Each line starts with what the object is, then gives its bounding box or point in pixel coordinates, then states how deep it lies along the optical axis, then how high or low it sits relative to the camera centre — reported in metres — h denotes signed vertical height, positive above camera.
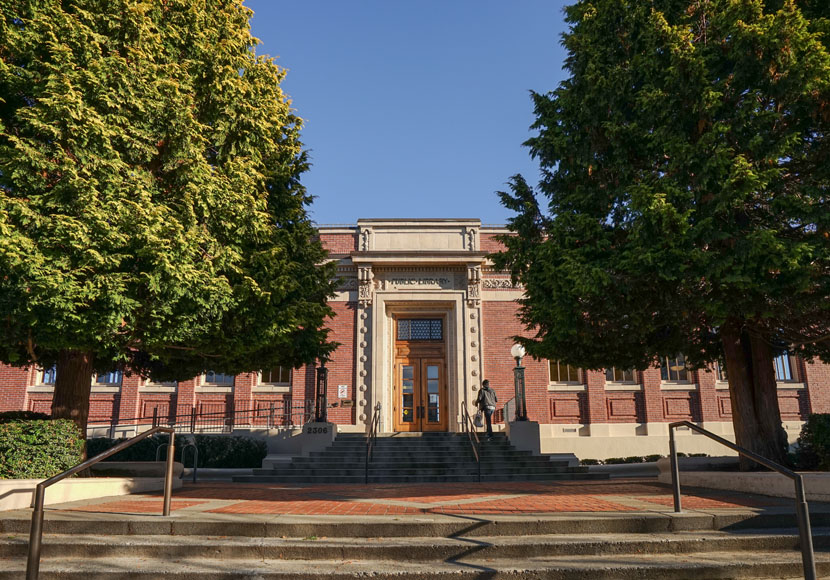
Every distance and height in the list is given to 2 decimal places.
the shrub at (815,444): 9.23 -0.75
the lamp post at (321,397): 15.12 +0.14
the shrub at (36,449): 7.63 -0.59
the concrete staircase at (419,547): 4.78 -1.33
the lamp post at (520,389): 14.77 +0.30
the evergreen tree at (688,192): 7.90 +3.08
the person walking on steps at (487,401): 14.70 +0.00
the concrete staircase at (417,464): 12.28 -1.40
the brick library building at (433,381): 17.97 +0.65
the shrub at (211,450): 14.82 -1.20
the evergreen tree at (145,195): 7.59 +3.05
